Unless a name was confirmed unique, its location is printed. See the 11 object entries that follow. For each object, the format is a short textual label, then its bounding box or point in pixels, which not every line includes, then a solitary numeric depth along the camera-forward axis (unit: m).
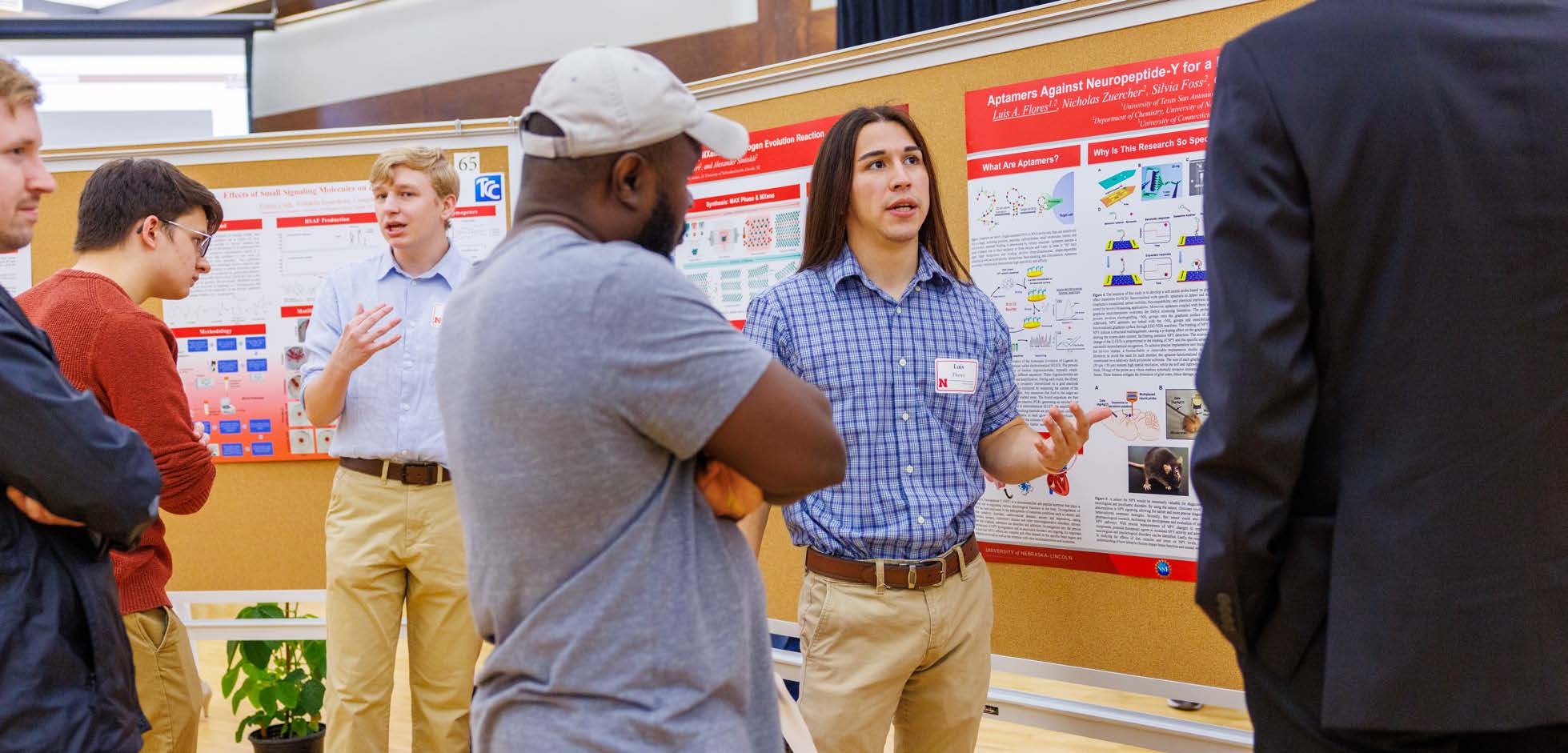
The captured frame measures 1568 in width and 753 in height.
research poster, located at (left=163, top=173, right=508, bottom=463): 3.79
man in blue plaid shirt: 2.15
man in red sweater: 2.05
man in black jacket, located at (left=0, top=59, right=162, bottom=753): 1.43
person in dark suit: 1.22
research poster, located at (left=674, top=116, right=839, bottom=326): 3.04
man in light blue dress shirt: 2.92
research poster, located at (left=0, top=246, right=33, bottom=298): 3.89
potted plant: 3.86
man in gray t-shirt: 1.08
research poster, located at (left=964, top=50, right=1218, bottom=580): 2.38
